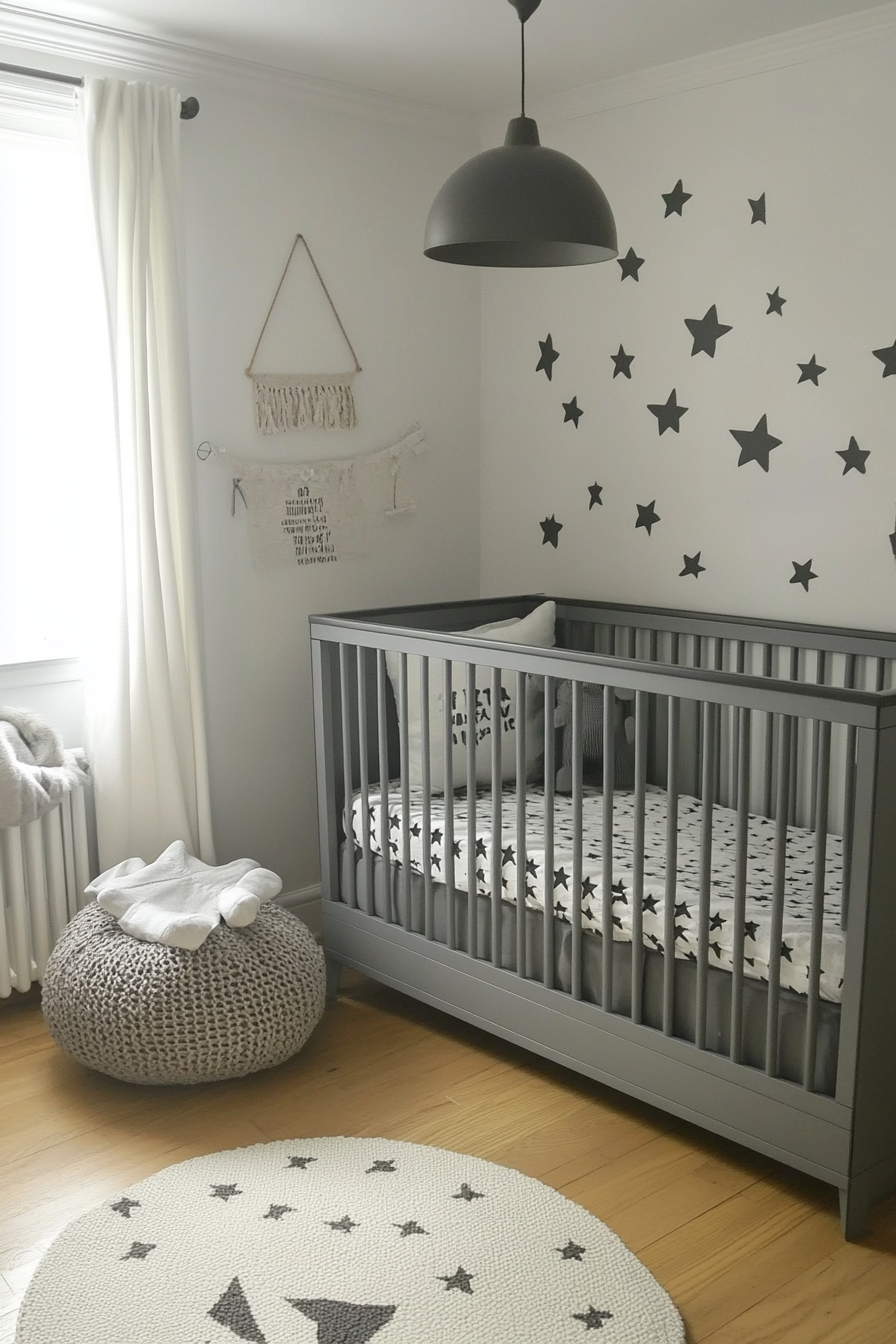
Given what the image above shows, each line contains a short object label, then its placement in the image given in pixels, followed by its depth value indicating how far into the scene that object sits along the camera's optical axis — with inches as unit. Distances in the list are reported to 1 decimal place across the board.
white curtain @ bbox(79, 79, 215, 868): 103.9
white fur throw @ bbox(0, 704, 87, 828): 99.0
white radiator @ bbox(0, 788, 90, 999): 105.1
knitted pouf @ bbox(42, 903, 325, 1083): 91.3
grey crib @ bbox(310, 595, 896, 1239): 74.0
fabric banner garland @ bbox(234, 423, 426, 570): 120.4
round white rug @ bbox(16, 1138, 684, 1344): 67.7
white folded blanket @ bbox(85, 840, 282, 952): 94.1
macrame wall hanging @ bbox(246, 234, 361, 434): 119.4
